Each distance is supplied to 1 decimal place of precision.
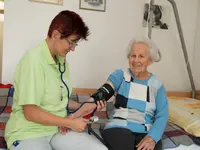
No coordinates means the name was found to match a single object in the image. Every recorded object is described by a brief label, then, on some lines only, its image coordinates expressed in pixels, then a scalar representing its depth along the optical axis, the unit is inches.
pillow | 65.8
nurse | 44.2
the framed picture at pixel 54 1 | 82.8
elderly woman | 54.9
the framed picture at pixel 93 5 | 86.6
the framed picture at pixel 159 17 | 95.2
